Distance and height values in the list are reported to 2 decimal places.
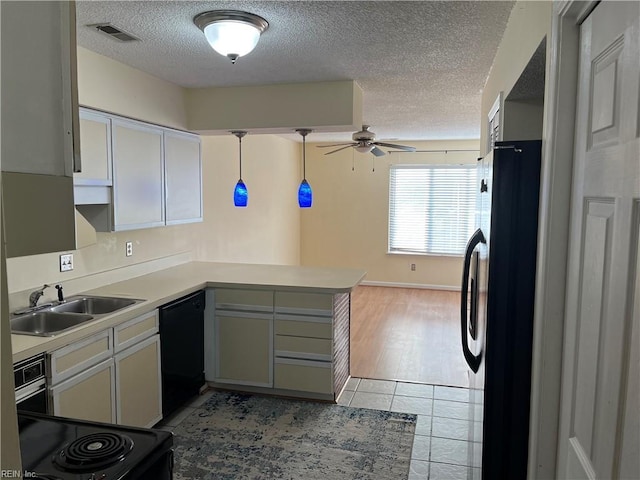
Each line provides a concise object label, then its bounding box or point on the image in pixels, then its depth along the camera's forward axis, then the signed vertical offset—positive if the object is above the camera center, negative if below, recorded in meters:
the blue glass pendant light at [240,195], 3.89 +0.04
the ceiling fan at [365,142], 5.25 +0.66
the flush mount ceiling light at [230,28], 2.29 +0.82
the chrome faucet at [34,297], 2.78 -0.58
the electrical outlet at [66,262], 3.06 -0.41
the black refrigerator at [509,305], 1.47 -0.32
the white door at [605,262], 0.86 -0.12
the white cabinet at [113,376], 2.38 -0.97
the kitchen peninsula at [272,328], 3.58 -0.97
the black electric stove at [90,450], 1.27 -0.72
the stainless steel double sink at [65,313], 2.68 -0.68
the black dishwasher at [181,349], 3.24 -1.07
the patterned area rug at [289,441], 2.76 -1.54
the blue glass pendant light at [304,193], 3.88 +0.06
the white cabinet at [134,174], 2.88 +0.17
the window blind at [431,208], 7.80 -0.08
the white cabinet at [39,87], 0.70 +0.17
